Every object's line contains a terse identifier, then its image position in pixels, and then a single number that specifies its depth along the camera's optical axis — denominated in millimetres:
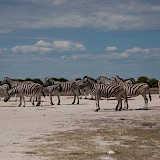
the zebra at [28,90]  29500
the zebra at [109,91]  25625
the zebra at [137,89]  27078
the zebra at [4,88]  34200
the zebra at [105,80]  35997
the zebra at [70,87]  32344
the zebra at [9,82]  34631
